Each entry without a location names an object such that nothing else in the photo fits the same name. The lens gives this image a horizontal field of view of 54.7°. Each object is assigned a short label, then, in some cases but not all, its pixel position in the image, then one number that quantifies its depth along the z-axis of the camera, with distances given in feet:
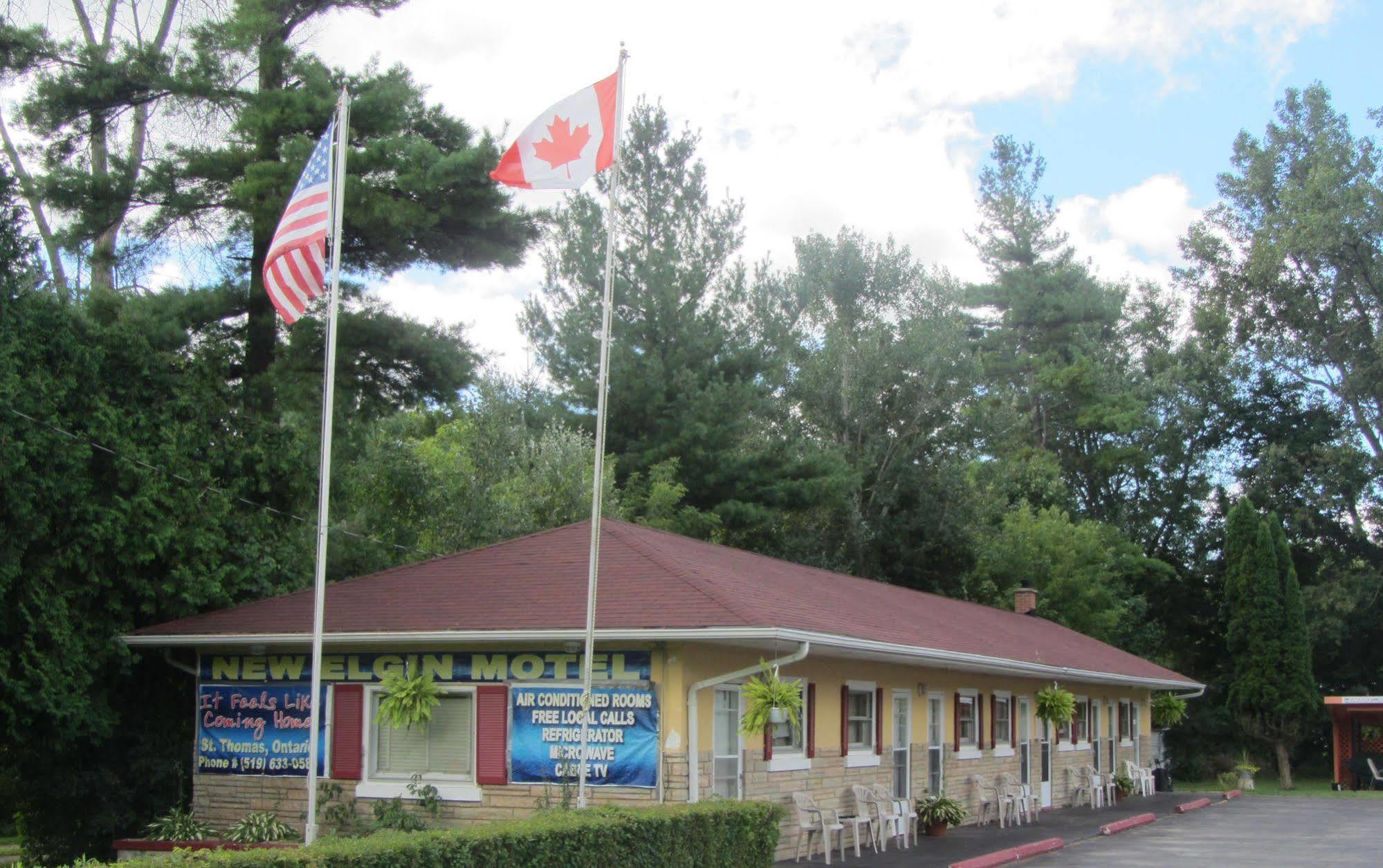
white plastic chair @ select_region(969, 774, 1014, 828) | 69.05
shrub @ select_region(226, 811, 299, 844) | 49.62
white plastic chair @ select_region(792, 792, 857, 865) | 50.67
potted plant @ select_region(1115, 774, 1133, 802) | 96.89
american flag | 40.83
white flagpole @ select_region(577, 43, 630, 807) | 40.45
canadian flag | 40.40
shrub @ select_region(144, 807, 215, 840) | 50.78
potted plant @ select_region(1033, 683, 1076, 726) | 77.61
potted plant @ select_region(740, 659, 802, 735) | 44.73
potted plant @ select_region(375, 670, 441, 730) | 48.26
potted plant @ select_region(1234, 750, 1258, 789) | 118.52
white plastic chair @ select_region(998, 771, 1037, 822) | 71.20
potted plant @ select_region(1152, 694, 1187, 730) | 107.76
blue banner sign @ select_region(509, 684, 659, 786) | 45.62
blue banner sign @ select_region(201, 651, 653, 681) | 46.50
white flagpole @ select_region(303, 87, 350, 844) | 38.86
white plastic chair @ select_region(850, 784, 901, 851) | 55.31
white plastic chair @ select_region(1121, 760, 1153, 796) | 100.22
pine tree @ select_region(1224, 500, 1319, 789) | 129.18
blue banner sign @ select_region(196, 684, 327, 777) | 52.06
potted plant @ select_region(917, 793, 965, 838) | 61.57
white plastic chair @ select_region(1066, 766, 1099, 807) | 86.53
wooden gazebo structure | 123.03
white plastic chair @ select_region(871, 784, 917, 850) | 56.80
